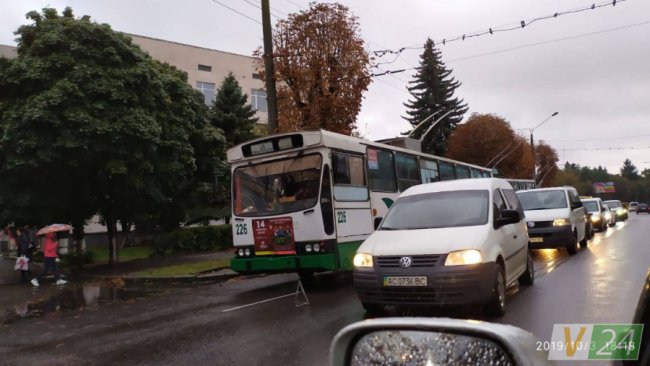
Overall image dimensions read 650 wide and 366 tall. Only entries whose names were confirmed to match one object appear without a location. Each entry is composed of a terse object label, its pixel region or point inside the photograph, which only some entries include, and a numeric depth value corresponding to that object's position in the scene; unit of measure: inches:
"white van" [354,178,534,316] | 254.2
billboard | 4825.3
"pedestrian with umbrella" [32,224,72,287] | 609.6
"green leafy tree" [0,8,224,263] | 606.9
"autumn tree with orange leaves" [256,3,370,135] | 721.6
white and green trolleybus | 419.2
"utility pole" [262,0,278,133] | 623.5
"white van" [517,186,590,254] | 571.5
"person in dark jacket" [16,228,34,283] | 660.1
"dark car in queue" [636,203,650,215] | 2858.5
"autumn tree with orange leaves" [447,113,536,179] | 2112.5
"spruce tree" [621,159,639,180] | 6225.4
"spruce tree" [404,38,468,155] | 2347.4
